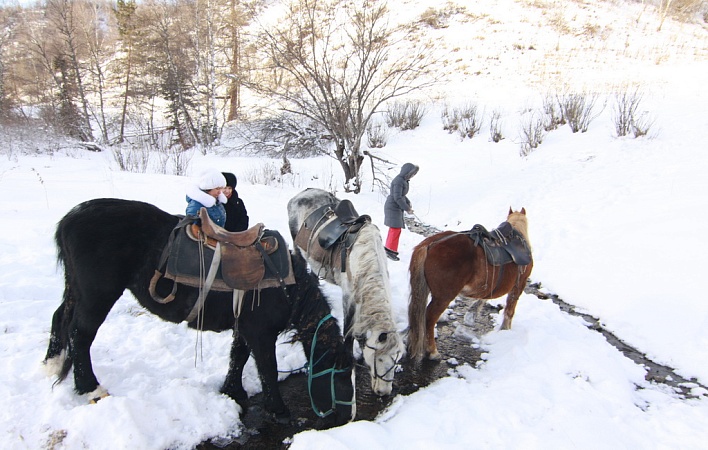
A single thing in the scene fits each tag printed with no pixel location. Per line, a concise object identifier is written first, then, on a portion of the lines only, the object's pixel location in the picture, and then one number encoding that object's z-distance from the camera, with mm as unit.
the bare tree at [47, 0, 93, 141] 16062
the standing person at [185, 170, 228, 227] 3215
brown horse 3273
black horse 2359
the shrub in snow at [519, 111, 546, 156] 11000
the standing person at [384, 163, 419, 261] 5701
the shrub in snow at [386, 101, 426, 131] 15505
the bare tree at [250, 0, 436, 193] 8156
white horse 2689
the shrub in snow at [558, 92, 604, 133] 10820
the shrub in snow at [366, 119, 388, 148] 14695
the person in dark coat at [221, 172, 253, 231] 4043
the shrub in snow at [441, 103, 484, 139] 13352
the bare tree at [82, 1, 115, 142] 16859
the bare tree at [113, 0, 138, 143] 17875
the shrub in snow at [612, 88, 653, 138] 9219
